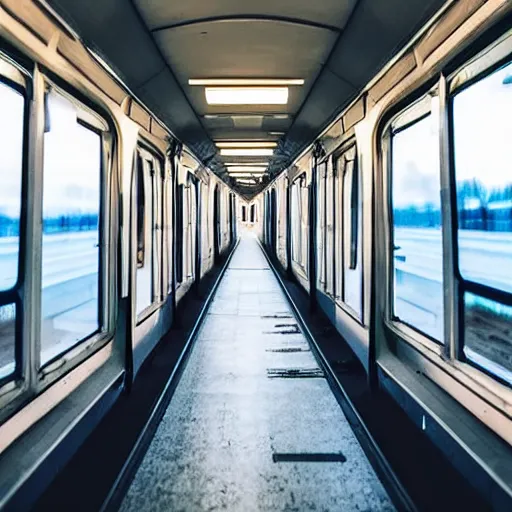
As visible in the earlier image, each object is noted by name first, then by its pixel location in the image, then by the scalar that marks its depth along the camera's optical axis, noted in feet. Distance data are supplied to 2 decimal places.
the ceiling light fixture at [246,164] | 35.14
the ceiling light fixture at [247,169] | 38.59
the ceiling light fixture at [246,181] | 50.65
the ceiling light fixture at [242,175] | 43.37
